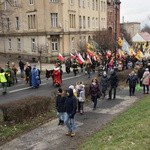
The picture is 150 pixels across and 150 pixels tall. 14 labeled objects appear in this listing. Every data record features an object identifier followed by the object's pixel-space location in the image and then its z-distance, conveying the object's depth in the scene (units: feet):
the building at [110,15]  139.60
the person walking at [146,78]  43.65
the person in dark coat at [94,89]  33.82
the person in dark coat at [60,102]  26.51
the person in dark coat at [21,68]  62.14
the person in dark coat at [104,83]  39.95
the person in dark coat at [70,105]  24.75
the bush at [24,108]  27.97
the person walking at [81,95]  32.17
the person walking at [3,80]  44.53
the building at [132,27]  213.85
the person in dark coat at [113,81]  39.99
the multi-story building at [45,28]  97.90
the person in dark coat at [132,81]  42.24
